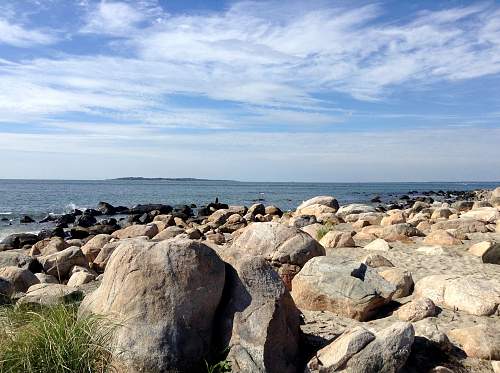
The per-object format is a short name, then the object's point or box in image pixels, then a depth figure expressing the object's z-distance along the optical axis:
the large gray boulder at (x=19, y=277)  10.93
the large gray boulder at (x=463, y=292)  8.05
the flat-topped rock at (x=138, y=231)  20.64
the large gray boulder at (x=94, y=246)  16.52
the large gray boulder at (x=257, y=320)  5.89
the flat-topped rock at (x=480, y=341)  6.62
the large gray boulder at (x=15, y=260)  13.71
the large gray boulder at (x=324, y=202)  31.01
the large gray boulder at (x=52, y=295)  7.33
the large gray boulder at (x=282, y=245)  9.93
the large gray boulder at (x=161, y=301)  5.67
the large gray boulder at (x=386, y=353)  5.88
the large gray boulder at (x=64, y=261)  14.11
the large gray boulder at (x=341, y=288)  7.98
